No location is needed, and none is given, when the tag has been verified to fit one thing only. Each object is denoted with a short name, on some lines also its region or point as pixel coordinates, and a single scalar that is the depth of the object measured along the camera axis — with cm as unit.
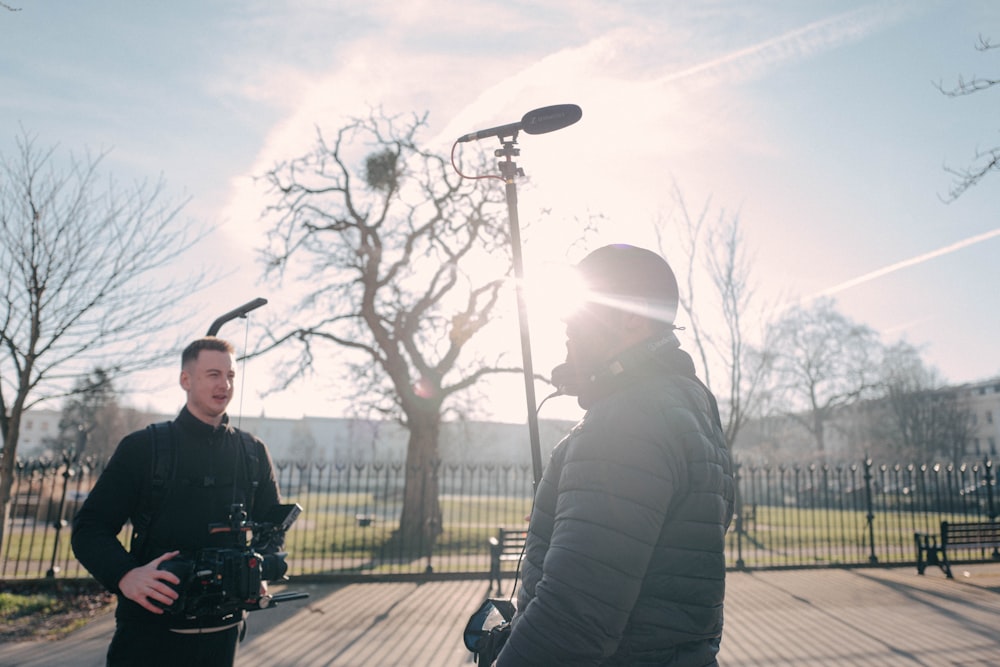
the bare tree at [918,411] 4550
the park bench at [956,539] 1067
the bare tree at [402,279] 1745
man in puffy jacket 160
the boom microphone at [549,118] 256
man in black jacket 268
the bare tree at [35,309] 755
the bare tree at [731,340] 1303
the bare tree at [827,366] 4656
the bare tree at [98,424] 4853
